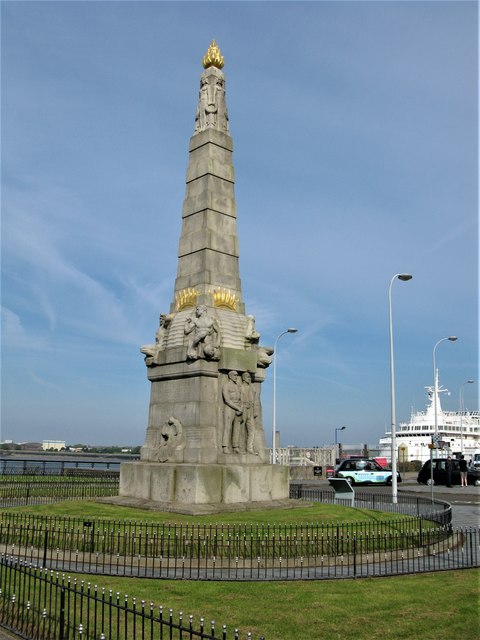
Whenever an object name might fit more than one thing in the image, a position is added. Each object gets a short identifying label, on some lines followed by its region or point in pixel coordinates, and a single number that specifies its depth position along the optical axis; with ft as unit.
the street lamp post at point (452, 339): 136.77
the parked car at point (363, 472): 124.36
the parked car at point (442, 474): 130.21
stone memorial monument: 55.31
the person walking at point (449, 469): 123.48
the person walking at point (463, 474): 128.57
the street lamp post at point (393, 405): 83.46
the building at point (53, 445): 481.87
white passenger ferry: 246.06
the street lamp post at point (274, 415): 117.00
